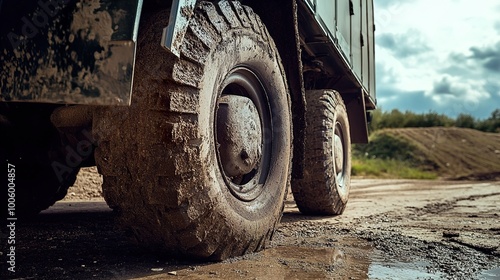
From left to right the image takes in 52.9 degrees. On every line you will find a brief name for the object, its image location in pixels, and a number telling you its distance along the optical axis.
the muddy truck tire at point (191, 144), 1.75
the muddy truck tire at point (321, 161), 3.91
